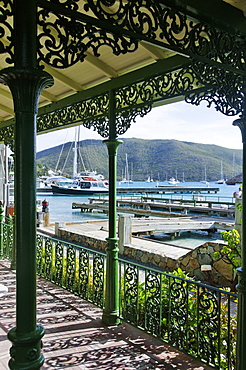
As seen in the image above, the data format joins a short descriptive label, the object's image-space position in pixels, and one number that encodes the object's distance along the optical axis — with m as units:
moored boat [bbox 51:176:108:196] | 52.75
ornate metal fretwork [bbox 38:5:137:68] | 1.88
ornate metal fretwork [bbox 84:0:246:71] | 2.16
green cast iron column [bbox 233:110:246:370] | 2.89
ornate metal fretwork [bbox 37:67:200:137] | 3.53
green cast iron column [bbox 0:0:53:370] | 1.79
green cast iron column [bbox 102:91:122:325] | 4.56
